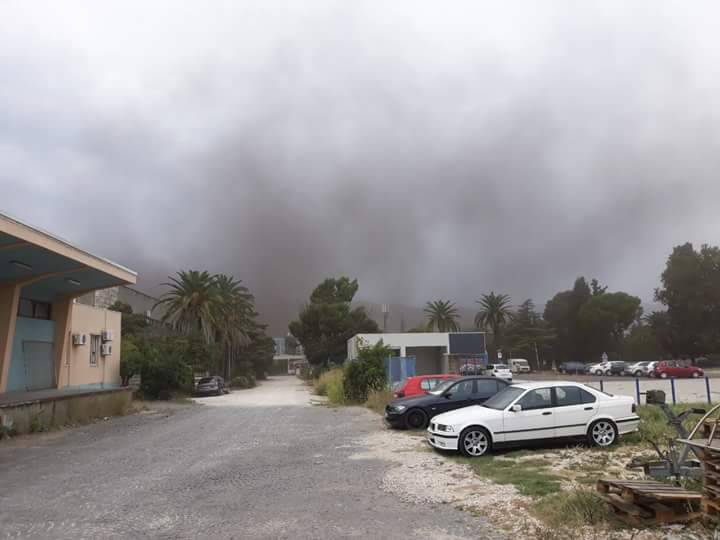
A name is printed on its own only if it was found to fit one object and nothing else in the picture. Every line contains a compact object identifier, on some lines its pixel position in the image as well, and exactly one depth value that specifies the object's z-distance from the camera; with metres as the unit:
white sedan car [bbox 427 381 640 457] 11.92
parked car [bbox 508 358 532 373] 75.38
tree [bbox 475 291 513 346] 95.31
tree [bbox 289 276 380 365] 80.19
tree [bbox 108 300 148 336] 57.32
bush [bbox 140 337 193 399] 37.94
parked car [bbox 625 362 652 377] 56.00
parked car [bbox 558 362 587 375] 75.00
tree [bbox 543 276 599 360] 93.44
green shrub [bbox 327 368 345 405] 30.69
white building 58.75
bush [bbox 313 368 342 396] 35.13
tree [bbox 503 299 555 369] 93.62
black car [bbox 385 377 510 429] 16.27
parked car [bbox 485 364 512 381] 54.04
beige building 18.53
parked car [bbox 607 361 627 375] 61.31
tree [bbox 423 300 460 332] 97.88
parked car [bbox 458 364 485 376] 51.53
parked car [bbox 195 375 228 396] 47.62
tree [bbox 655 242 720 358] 74.62
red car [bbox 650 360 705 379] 49.88
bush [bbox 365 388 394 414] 25.04
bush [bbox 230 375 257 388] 68.44
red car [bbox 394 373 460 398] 20.78
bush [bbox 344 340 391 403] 29.72
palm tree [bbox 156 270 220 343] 56.22
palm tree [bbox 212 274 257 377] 60.08
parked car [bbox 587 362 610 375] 62.84
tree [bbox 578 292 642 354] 90.06
